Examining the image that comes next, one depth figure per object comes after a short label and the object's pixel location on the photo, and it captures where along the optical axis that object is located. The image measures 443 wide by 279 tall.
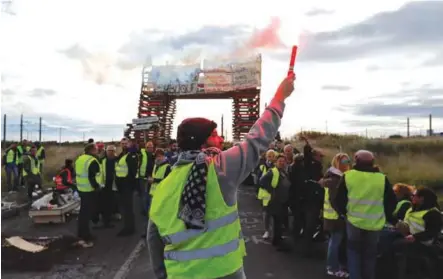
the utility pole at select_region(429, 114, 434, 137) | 37.03
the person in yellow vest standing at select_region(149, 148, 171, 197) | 11.24
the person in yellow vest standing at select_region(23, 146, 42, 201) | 19.33
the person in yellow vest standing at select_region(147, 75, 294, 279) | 3.11
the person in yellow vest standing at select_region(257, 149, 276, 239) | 10.52
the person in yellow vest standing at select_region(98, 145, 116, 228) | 13.48
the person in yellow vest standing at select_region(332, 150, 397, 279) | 7.09
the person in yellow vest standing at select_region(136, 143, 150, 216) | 13.54
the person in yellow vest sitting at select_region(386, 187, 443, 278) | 7.59
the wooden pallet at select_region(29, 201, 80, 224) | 13.83
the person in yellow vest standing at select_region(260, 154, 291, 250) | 10.30
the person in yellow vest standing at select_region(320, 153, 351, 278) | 8.30
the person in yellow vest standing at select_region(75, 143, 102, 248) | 11.04
